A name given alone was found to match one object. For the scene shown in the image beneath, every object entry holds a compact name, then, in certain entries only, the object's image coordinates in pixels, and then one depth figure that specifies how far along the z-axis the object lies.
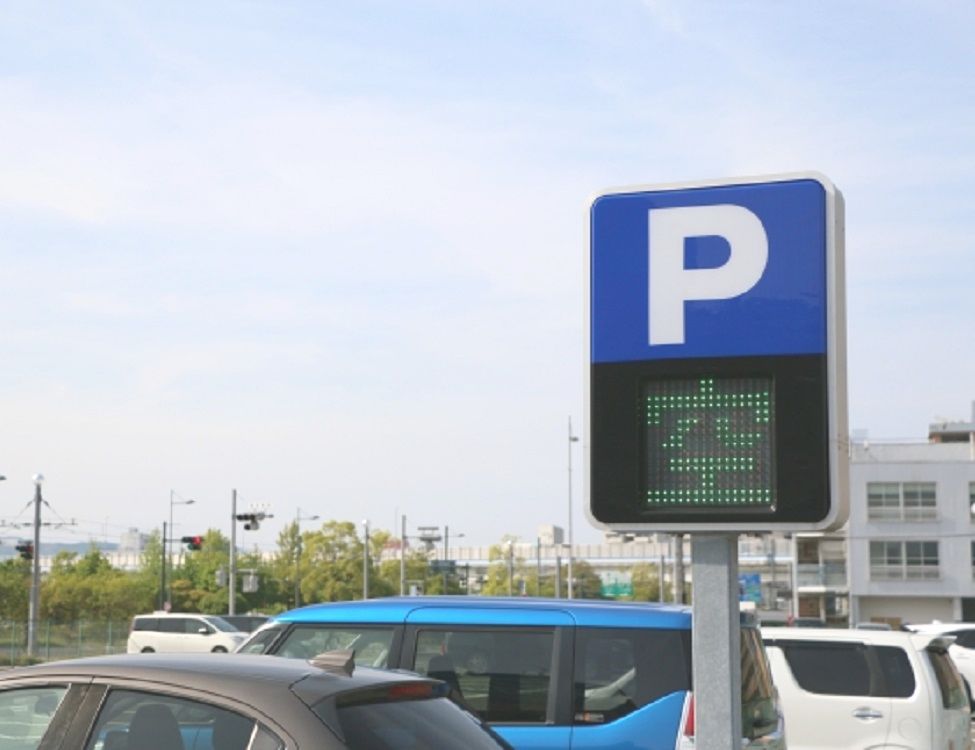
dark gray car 5.17
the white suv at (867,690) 14.14
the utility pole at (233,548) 73.56
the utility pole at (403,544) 93.16
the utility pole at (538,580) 121.06
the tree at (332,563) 95.81
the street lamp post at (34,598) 55.53
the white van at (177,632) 49.19
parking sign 5.30
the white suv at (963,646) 28.09
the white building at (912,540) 84.19
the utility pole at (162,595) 80.56
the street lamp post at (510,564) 103.56
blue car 9.07
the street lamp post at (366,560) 86.04
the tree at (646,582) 130.75
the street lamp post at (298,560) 94.22
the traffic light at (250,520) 70.00
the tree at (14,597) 78.88
